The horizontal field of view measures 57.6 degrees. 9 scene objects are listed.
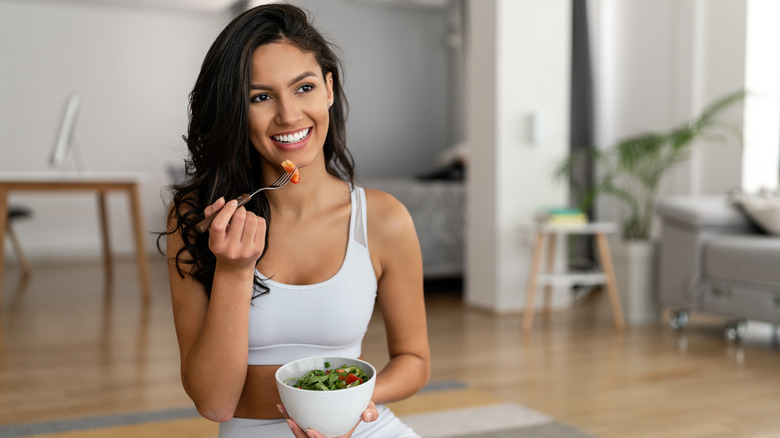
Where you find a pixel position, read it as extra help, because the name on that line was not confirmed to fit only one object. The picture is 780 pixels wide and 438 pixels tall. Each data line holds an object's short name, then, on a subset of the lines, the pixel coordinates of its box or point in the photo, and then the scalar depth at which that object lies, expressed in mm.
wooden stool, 3385
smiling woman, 960
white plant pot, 3539
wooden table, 3770
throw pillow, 3123
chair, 5195
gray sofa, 2973
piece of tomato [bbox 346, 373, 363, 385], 820
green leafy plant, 3541
